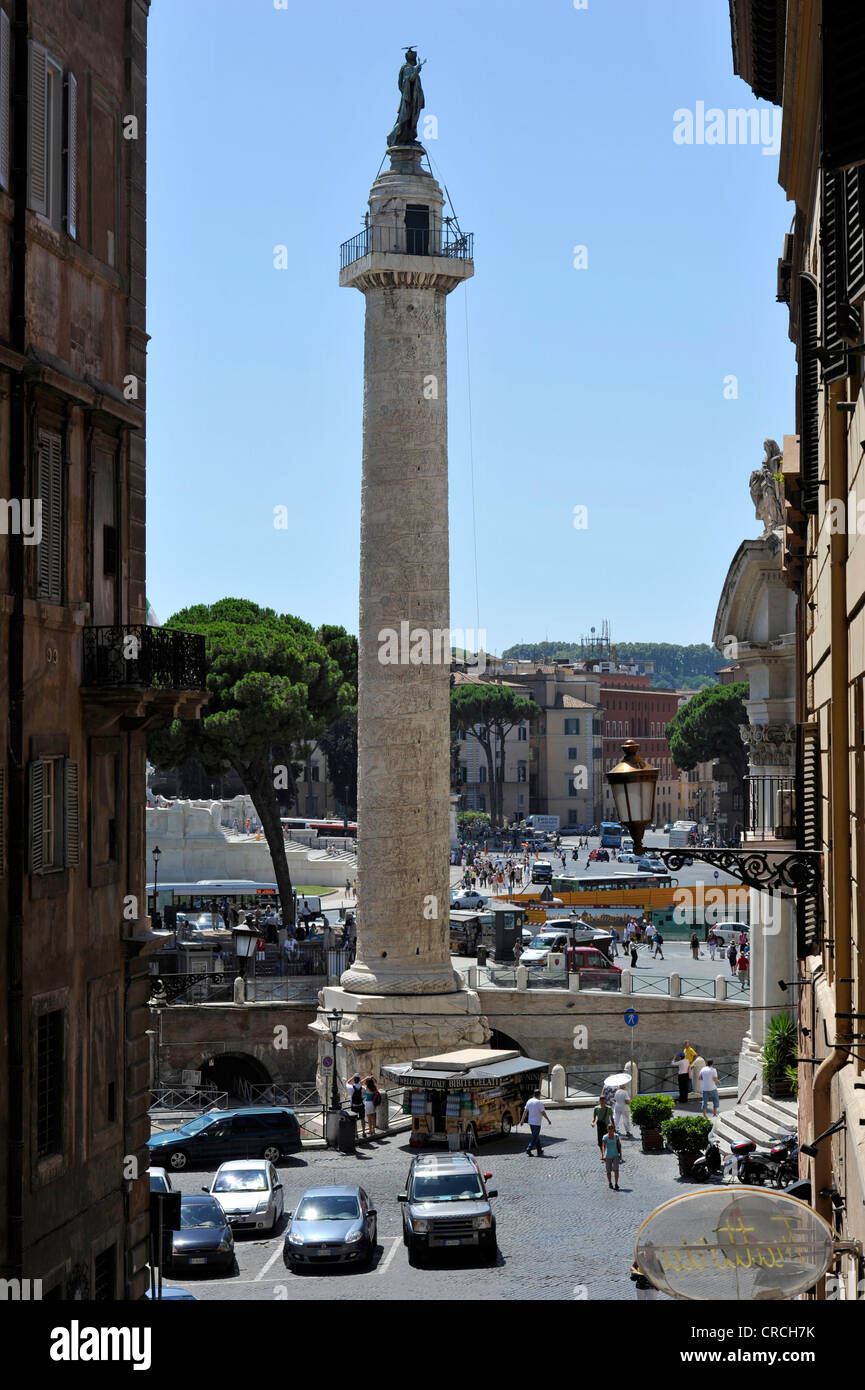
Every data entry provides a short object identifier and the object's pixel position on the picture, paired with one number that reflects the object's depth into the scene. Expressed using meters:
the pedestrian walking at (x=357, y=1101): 33.62
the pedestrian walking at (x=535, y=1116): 31.38
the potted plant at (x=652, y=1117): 31.62
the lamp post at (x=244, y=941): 36.97
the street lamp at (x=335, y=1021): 37.70
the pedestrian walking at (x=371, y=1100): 34.25
